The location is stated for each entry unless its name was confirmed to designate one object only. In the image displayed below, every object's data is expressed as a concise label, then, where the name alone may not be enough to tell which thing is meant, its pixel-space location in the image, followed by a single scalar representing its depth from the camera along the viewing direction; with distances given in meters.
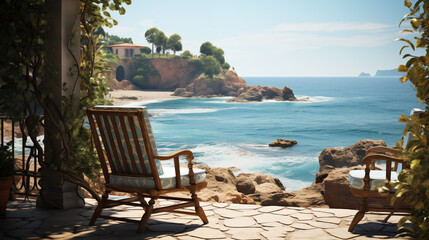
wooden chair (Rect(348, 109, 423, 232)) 3.82
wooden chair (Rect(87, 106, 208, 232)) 3.72
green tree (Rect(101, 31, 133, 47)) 97.69
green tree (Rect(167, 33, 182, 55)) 81.75
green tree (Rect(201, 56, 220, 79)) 73.31
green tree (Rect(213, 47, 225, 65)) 83.31
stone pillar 4.48
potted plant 4.38
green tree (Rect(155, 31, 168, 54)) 81.75
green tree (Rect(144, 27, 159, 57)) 82.69
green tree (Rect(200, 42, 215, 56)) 84.00
